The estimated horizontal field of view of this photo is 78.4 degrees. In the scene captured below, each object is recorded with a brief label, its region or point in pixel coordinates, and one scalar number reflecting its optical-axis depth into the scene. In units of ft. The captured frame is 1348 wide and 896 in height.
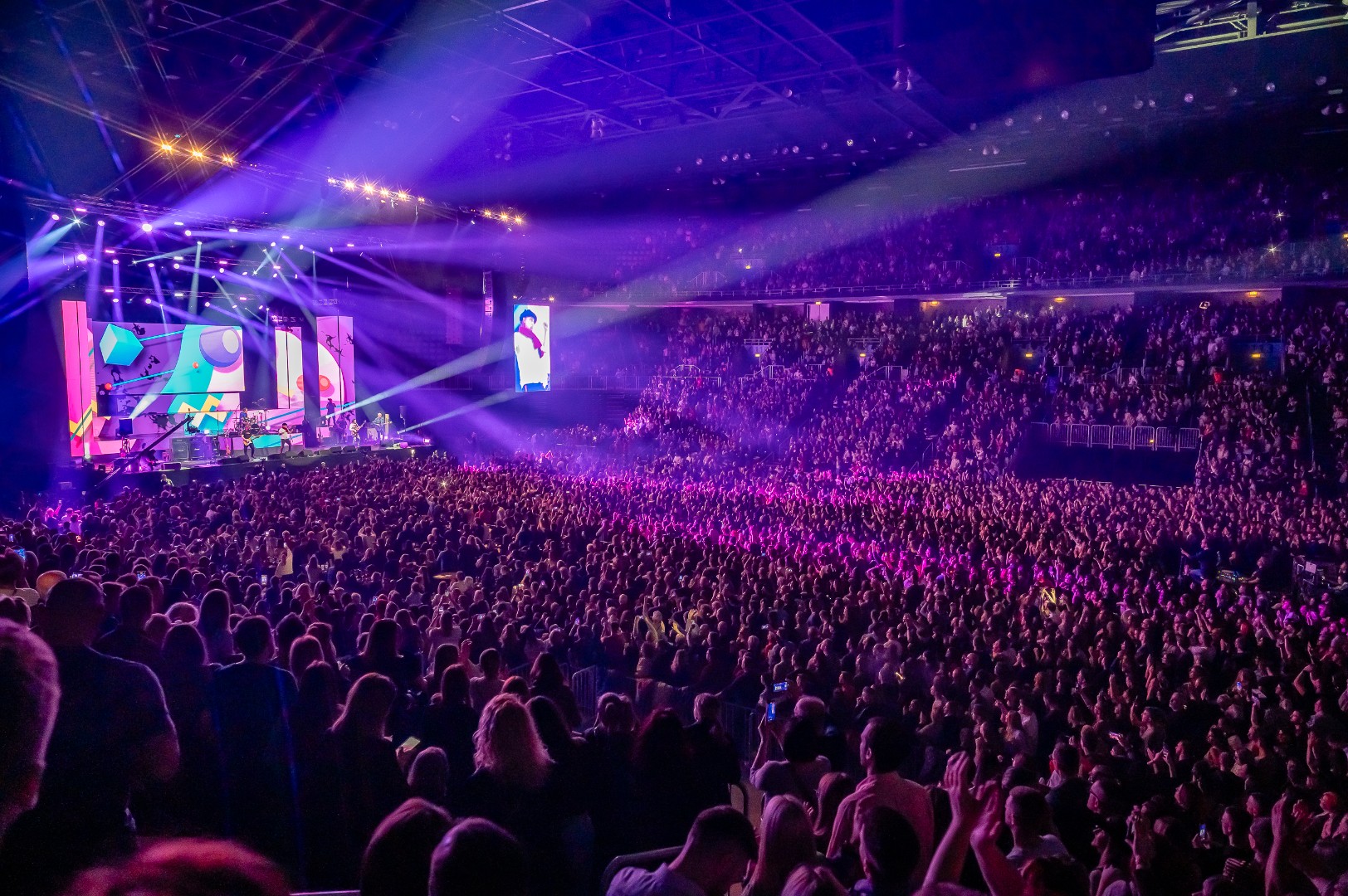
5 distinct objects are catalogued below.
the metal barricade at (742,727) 20.33
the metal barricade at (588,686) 22.48
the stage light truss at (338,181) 43.47
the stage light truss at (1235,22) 42.01
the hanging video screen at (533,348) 91.97
